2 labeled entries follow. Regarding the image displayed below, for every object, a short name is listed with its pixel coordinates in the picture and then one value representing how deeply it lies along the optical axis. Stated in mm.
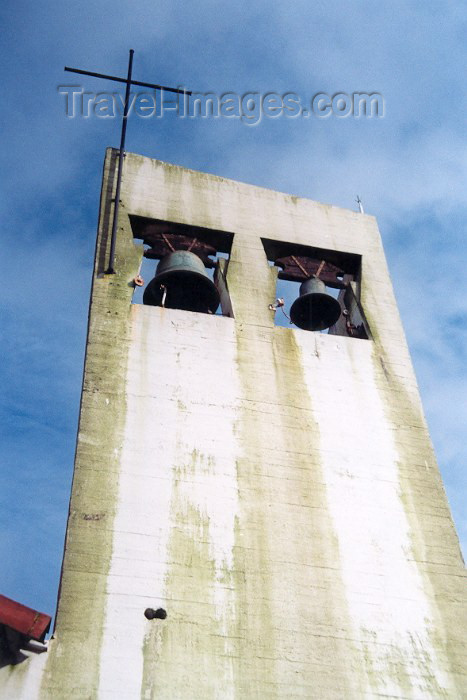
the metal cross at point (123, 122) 9625
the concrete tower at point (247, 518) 6410
